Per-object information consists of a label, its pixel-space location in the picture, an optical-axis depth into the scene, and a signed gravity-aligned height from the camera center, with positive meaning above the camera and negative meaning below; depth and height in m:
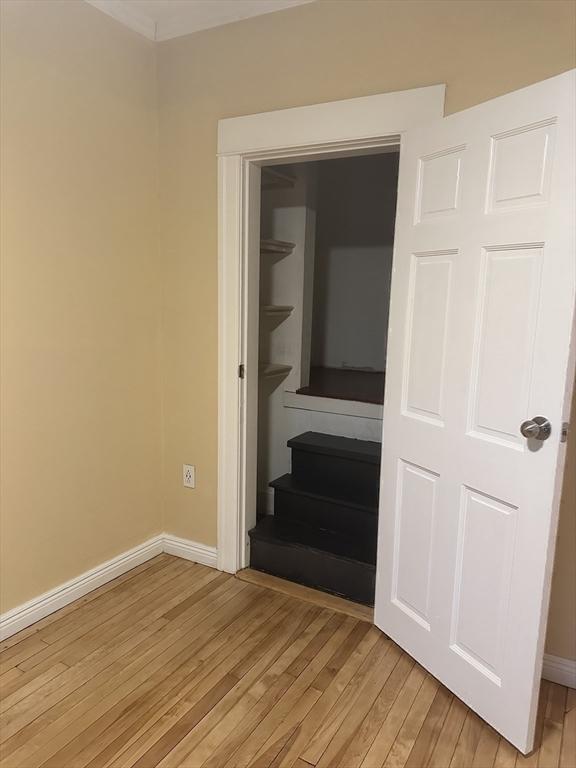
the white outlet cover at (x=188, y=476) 2.80 -0.91
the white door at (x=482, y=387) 1.52 -0.26
